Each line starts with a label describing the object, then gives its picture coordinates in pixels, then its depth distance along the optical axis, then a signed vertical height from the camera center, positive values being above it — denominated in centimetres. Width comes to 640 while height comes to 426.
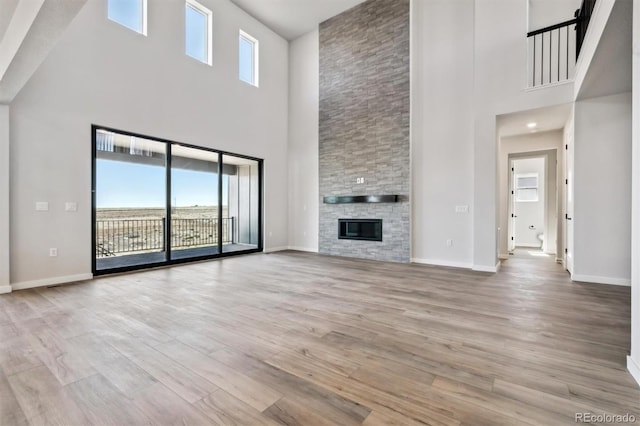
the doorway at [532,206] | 671 +20
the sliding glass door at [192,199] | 560 +26
